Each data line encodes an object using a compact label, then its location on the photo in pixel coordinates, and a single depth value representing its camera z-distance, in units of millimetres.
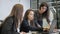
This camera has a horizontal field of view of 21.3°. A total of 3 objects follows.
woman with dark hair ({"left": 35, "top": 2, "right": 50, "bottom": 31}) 3331
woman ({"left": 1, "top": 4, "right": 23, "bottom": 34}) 2305
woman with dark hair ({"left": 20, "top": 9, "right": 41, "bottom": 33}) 2786
